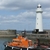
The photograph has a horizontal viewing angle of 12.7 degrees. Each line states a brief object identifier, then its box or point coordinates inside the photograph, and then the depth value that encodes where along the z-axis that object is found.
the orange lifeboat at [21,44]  39.79
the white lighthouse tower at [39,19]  56.28
